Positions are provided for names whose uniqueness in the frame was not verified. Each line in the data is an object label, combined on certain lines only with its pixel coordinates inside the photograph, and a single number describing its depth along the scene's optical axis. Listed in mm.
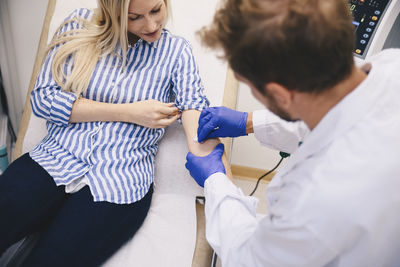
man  541
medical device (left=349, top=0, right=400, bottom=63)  1083
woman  938
